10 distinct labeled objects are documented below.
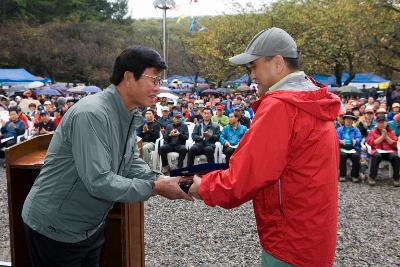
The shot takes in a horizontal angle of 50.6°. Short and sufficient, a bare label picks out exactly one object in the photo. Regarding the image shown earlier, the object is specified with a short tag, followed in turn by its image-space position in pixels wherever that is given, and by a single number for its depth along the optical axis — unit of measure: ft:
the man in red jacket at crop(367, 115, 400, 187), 27.55
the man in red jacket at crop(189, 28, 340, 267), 5.93
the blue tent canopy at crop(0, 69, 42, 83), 93.45
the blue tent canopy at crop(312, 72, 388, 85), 126.21
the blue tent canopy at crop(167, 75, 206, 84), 154.88
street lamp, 74.02
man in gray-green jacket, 6.07
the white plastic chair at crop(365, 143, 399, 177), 28.20
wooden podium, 8.72
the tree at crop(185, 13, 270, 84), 100.27
